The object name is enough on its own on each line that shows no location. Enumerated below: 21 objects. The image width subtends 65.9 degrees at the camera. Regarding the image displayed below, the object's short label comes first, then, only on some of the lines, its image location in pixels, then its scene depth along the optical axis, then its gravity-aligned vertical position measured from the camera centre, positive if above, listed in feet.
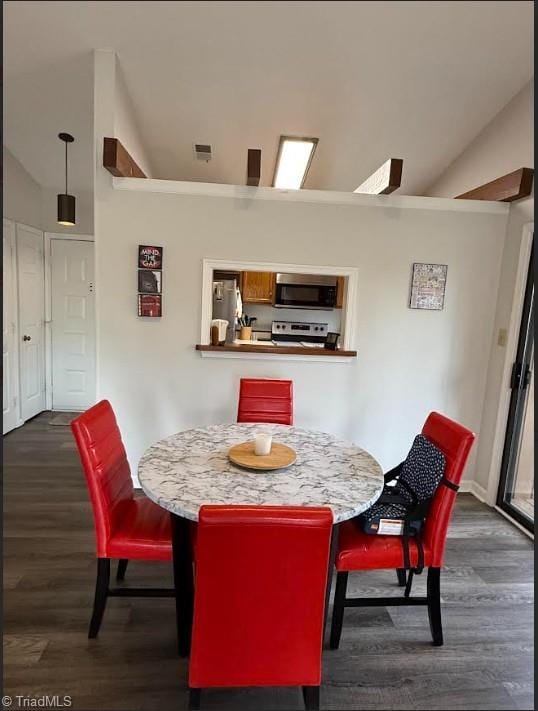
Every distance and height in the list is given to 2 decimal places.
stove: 17.69 -1.14
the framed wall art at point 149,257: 9.38 +0.92
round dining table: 4.84 -2.28
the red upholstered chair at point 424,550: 5.53 -3.18
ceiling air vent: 11.85 +4.33
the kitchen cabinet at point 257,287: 16.85 +0.64
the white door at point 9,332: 13.10 -1.40
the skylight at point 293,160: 10.59 +3.95
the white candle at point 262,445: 5.99 -2.02
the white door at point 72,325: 15.48 -1.21
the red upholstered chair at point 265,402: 8.35 -1.97
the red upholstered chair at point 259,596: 3.51 -2.62
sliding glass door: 9.43 -2.71
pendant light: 11.89 +2.44
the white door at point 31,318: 14.01 -0.97
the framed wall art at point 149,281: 9.46 +0.36
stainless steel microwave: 15.84 +0.54
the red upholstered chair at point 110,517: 5.31 -3.10
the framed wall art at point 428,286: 10.08 +0.66
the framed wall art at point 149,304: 9.55 -0.16
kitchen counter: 9.85 -1.08
